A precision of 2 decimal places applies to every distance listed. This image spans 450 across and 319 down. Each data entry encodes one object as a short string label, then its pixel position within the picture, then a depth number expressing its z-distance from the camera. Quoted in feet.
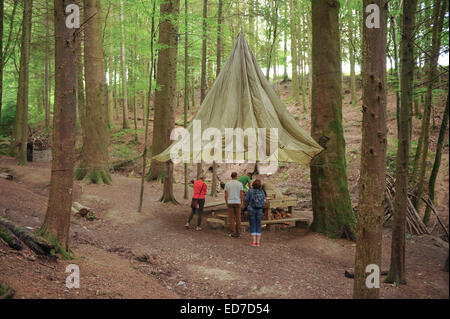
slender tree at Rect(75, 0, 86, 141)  46.52
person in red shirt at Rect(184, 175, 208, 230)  25.55
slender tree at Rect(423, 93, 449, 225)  23.56
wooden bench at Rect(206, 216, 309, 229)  25.48
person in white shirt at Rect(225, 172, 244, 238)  23.73
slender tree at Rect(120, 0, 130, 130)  66.13
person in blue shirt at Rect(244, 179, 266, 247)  22.11
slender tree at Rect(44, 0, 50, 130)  57.87
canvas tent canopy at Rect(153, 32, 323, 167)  22.75
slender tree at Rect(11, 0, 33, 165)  41.83
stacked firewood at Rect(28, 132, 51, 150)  55.47
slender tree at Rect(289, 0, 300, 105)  73.43
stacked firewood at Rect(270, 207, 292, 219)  27.69
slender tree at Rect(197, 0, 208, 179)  38.47
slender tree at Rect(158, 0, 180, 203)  32.63
